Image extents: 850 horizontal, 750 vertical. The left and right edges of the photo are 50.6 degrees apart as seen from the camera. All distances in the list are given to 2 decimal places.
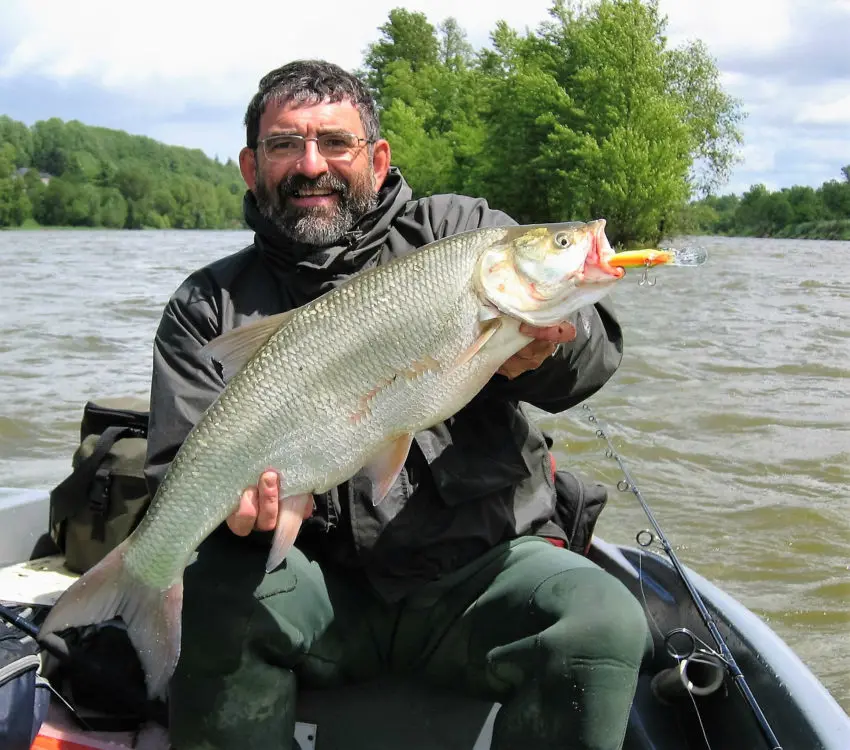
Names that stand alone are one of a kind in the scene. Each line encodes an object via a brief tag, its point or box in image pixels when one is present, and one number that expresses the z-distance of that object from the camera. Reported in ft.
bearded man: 7.14
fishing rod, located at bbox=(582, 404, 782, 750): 7.64
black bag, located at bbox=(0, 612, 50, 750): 7.65
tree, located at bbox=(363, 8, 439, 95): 197.16
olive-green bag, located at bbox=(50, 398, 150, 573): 10.98
